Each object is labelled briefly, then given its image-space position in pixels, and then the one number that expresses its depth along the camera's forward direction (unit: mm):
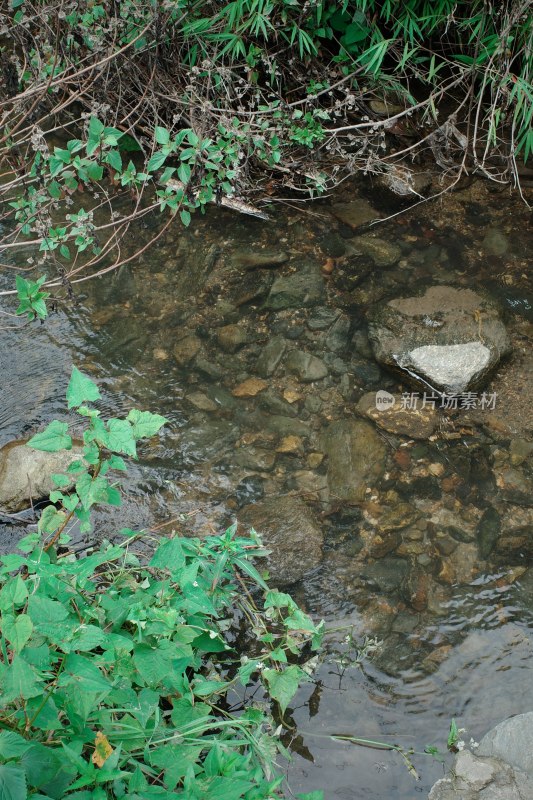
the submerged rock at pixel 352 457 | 3162
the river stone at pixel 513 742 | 2238
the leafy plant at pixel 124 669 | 1567
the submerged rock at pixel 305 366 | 3545
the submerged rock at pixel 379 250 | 3957
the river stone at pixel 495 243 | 3955
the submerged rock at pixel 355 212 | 4160
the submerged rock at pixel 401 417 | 3320
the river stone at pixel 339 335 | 3660
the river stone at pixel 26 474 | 2965
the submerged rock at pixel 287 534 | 2885
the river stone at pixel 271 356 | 3582
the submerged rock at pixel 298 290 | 3840
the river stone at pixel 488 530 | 2957
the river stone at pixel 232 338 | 3676
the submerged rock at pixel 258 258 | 3998
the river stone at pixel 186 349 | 3627
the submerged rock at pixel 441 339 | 3393
